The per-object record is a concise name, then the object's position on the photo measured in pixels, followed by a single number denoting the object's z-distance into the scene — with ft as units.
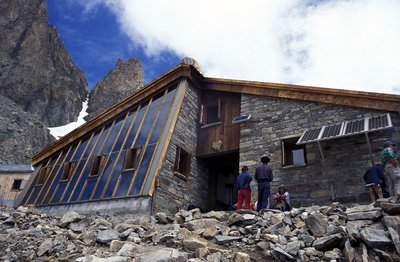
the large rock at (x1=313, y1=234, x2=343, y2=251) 19.16
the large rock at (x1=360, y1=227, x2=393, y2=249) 18.21
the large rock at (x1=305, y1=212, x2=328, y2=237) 20.94
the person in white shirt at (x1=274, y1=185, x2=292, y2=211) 33.47
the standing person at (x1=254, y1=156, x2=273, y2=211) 31.17
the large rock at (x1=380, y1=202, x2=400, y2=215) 20.38
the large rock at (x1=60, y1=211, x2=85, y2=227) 31.31
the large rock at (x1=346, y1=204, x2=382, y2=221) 21.02
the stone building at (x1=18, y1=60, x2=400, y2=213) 34.94
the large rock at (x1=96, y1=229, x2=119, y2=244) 24.67
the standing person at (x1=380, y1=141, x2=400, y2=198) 26.68
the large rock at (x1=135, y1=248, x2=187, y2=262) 18.89
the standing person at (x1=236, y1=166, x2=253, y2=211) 31.81
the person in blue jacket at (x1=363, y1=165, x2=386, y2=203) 29.13
